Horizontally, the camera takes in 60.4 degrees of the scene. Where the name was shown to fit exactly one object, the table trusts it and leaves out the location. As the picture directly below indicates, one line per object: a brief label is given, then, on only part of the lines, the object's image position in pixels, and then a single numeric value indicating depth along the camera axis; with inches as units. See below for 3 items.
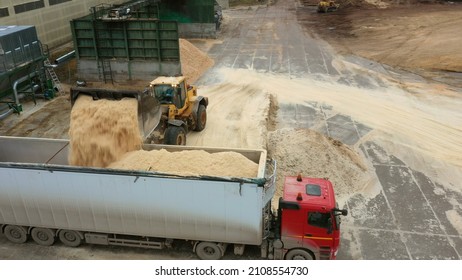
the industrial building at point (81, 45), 772.6
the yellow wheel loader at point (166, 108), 473.1
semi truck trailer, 352.8
